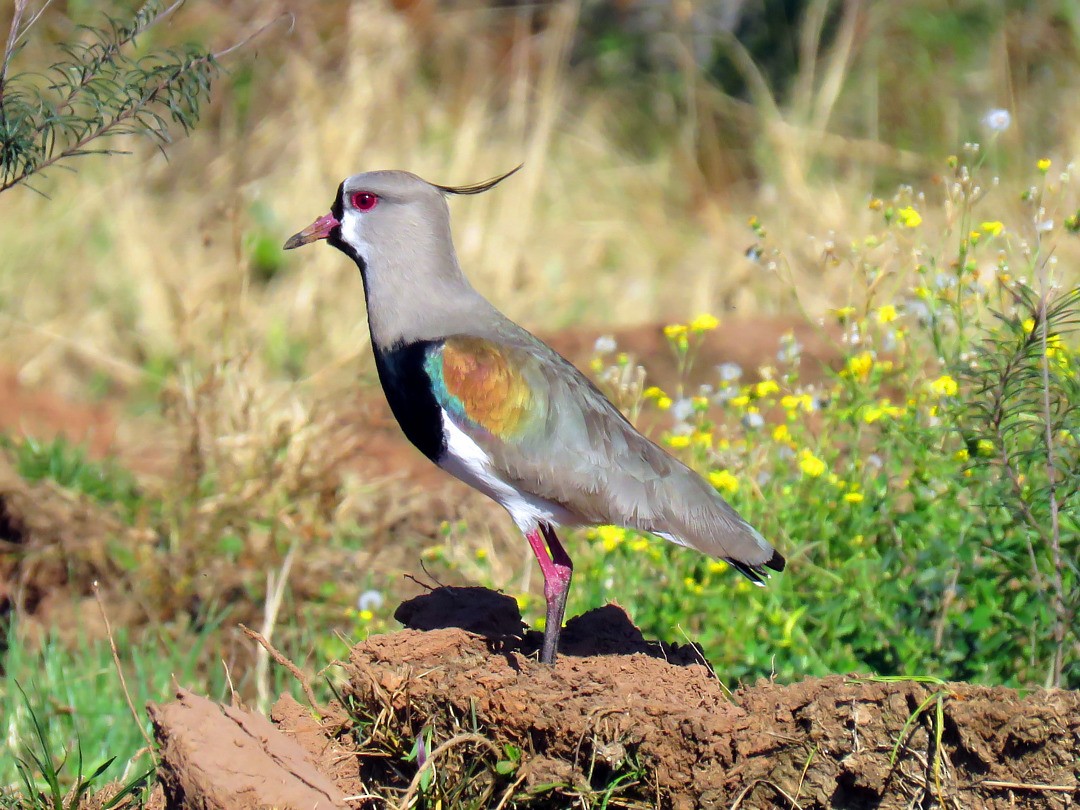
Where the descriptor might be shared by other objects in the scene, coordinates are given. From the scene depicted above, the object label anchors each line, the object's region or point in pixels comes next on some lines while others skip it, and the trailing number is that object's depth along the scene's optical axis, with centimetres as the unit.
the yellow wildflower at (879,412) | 844
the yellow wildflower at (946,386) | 790
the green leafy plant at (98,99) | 584
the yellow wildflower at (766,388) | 874
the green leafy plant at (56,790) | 594
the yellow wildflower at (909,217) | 847
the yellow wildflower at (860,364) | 859
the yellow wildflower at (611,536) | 863
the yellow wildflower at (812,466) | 842
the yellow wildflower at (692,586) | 873
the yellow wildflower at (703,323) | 930
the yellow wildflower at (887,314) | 863
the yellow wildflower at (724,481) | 873
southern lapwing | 737
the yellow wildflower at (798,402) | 873
